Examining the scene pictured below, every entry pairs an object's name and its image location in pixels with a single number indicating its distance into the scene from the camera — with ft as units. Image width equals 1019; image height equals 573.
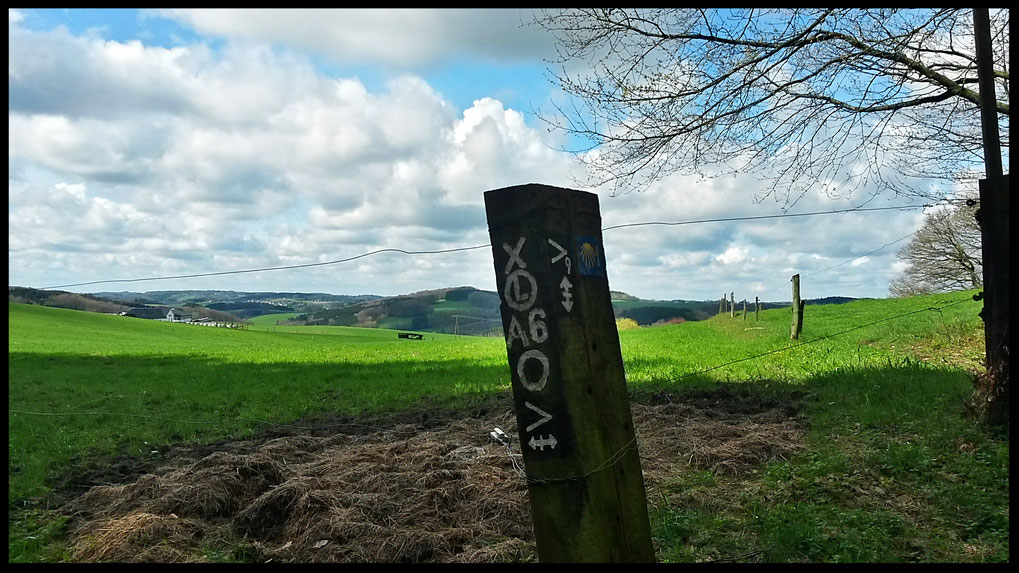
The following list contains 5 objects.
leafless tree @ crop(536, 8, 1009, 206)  30.94
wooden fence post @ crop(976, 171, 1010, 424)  21.94
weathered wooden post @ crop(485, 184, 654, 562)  9.17
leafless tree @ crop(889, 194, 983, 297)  126.31
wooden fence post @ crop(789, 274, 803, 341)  63.28
